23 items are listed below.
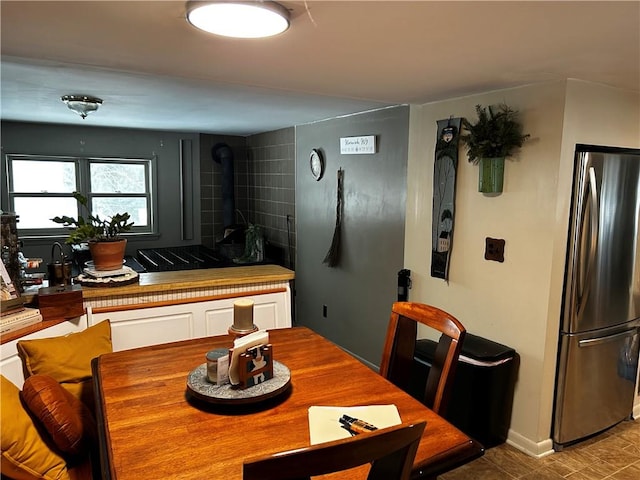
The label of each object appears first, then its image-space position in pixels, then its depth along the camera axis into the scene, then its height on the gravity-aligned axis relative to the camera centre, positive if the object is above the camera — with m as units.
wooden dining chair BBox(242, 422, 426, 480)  0.81 -0.51
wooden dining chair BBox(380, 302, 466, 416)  1.70 -0.66
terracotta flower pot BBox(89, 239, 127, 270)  2.47 -0.40
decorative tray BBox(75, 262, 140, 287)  2.43 -0.52
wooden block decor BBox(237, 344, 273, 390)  1.54 -0.62
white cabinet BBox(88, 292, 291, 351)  2.46 -0.79
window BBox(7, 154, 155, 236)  5.29 -0.09
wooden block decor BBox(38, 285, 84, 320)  2.18 -0.58
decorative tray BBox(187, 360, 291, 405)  1.46 -0.68
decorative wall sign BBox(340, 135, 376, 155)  3.73 +0.33
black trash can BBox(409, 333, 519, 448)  2.58 -1.16
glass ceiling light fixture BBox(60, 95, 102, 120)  3.30 +0.56
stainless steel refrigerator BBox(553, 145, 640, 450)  2.54 -0.61
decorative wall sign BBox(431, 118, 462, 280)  2.97 -0.05
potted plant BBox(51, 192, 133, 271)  2.42 -0.31
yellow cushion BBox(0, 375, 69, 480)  1.39 -0.83
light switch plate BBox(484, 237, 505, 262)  2.73 -0.37
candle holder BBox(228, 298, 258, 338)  1.69 -0.50
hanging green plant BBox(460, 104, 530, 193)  2.57 +0.26
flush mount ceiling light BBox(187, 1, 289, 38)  1.36 +0.50
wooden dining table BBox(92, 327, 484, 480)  1.20 -0.71
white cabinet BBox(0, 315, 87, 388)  1.88 -0.74
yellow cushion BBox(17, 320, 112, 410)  1.94 -0.77
